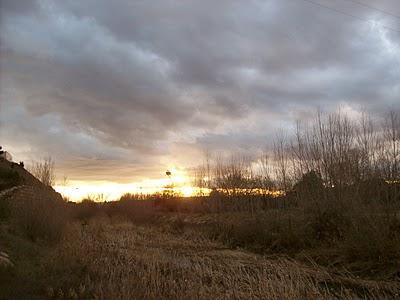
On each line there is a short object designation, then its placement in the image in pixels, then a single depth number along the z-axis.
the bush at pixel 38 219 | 19.34
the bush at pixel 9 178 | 27.52
